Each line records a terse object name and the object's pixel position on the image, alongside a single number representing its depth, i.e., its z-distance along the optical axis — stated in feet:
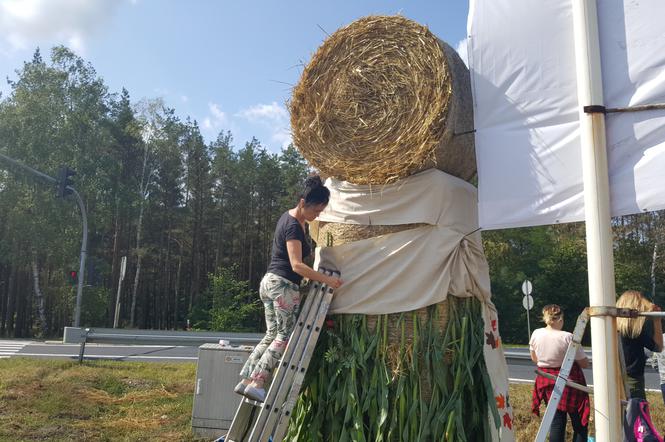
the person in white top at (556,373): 16.94
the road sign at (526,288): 66.48
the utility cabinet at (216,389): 19.21
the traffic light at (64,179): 58.03
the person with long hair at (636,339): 17.04
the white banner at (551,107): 7.90
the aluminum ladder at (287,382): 11.02
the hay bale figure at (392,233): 11.39
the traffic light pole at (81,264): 58.30
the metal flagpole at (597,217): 7.61
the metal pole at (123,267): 63.42
